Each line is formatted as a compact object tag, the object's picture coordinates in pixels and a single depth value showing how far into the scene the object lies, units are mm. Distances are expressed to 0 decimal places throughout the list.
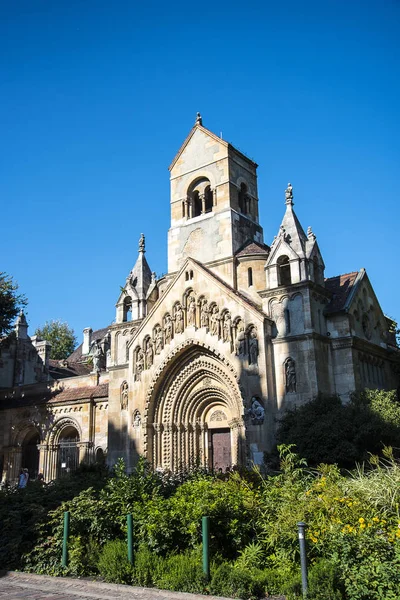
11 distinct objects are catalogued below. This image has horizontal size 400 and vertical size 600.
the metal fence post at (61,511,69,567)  12734
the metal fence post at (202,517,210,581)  10717
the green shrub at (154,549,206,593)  10453
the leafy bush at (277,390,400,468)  20438
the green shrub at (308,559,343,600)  9125
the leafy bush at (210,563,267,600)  10047
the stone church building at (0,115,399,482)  24453
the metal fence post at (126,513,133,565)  11781
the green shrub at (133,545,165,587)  11156
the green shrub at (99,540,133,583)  11469
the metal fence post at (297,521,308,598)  9539
